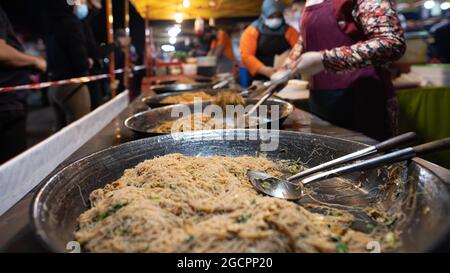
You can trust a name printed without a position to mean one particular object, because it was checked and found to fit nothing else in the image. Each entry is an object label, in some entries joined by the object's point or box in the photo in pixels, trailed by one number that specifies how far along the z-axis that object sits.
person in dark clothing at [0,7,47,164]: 2.61
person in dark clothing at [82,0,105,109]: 4.65
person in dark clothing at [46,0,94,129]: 3.94
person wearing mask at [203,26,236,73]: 9.46
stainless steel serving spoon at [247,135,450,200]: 1.00
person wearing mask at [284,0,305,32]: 5.18
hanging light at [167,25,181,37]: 12.92
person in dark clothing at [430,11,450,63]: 7.15
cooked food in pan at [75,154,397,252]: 0.78
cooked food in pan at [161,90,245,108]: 2.40
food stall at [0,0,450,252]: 0.79
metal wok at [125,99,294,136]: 1.82
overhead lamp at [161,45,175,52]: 14.14
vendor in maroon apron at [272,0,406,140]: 2.08
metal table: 0.92
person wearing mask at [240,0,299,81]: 5.10
